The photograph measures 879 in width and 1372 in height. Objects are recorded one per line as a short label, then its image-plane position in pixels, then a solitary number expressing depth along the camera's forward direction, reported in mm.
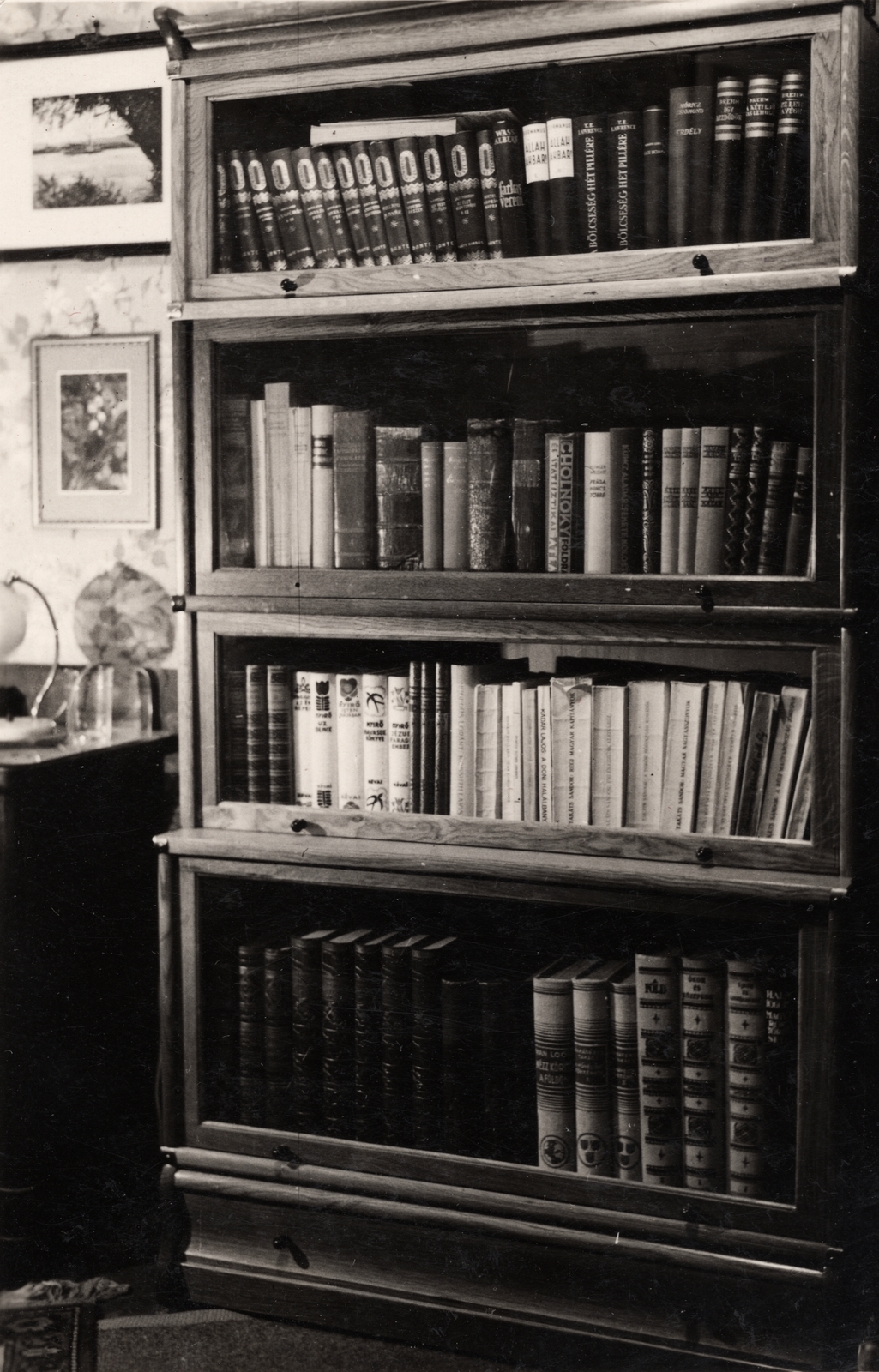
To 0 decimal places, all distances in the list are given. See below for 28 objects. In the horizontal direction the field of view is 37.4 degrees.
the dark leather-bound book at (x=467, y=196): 1842
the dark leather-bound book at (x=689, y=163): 1736
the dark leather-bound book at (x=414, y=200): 1866
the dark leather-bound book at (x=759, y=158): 1694
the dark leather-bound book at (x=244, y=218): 1930
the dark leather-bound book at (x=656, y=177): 1763
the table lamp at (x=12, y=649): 2211
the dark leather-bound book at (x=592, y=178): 1786
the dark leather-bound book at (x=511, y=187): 1830
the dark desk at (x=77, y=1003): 2051
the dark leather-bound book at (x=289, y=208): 1916
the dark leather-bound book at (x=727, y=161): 1715
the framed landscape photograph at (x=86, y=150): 2314
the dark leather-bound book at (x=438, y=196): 1856
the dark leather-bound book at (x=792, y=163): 1671
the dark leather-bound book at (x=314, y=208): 1908
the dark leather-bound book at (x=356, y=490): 1938
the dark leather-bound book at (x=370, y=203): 1883
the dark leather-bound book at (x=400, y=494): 1925
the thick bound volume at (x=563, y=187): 1797
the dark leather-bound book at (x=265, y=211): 1922
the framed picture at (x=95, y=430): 2383
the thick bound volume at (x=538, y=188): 1814
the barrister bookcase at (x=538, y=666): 1683
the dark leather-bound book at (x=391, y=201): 1875
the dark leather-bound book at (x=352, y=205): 1896
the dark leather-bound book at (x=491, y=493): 1876
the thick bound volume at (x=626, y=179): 1772
